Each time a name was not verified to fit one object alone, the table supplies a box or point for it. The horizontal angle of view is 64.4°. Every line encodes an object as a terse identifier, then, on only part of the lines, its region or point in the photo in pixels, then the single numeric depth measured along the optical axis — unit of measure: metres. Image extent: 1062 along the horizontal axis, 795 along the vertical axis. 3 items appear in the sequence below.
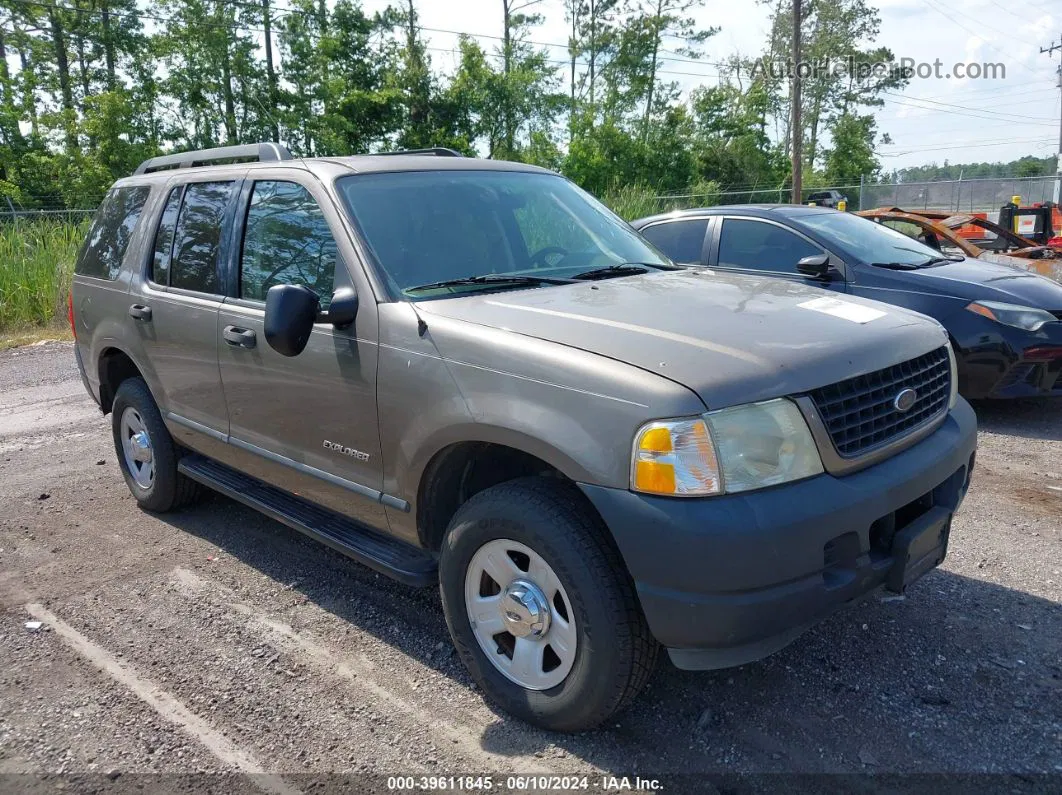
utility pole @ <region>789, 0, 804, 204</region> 23.94
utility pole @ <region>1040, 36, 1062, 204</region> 28.39
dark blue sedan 6.15
